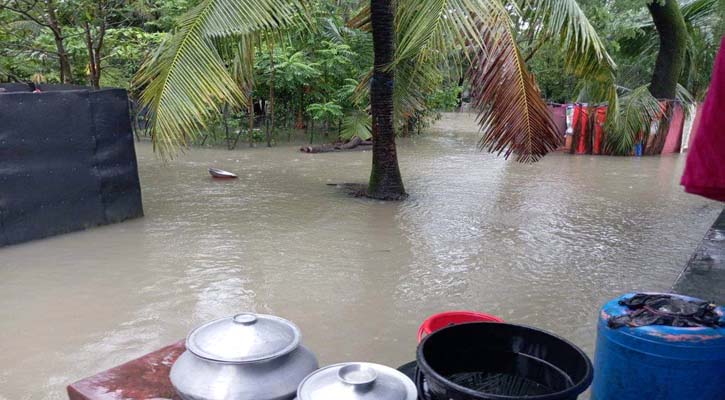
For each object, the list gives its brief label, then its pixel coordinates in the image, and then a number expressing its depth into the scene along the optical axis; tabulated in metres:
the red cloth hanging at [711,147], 2.03
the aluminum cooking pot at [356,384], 1.90
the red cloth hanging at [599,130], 16.00
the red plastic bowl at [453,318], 3.18
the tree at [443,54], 5.90
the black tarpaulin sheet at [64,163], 6.29
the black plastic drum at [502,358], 2.30
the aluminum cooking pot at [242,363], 2.03
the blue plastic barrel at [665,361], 2.40
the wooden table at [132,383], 2.38
